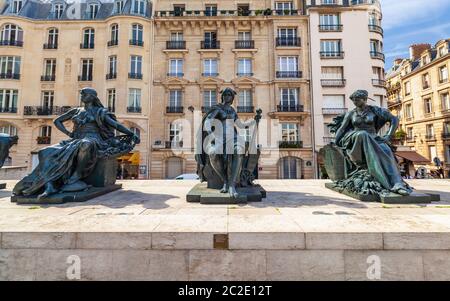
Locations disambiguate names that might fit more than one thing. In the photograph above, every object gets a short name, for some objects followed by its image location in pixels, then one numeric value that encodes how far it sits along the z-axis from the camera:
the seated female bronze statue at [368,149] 4.66
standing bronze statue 4.58
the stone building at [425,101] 28.84
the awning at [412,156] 23.52
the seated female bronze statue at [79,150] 4.59
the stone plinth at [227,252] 2.55
